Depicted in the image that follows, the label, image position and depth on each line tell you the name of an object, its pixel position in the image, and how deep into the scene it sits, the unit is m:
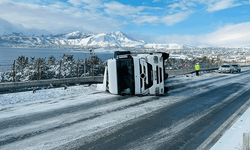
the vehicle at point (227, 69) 29.88
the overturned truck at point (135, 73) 9.73
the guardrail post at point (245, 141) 3.46
